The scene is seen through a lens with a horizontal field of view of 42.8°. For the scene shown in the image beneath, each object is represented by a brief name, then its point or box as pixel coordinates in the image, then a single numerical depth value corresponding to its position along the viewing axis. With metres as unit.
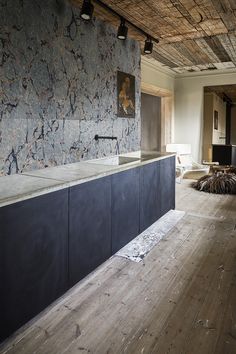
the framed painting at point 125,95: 3.96
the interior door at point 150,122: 7.39
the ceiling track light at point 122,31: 3.27
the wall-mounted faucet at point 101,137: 3.53
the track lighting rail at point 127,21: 2.93
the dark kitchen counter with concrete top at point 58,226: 1.69
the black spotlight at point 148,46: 3.90
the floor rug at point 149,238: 2.91
